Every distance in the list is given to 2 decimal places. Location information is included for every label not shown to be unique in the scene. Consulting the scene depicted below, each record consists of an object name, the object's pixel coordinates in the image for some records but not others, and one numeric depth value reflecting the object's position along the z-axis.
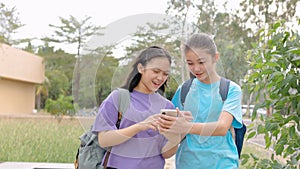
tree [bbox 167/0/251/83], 9.96
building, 13.84
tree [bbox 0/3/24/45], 11.32
